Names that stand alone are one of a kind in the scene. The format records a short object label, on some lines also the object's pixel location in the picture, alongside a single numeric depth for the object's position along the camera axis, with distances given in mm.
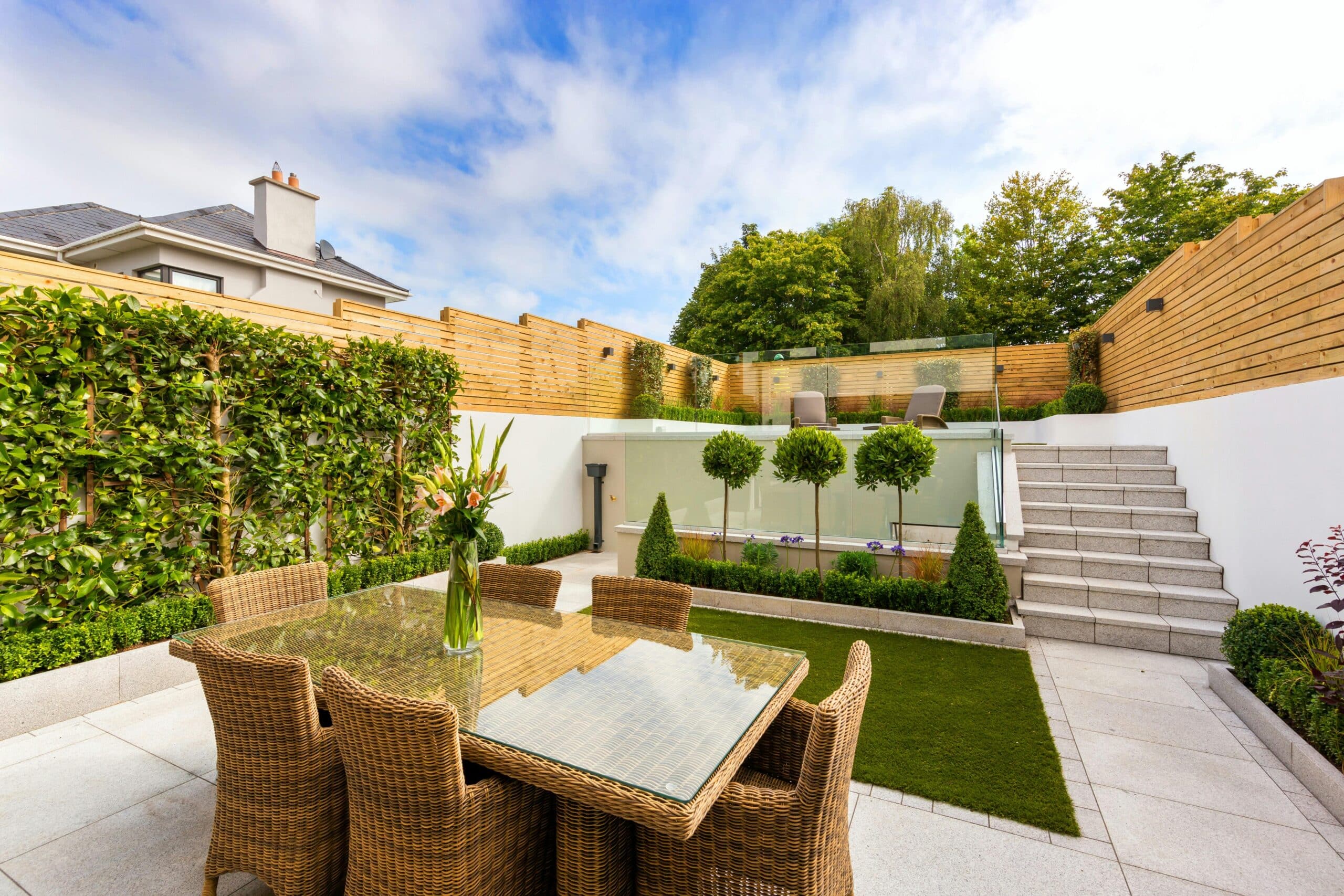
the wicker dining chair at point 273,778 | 1694
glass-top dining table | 1366
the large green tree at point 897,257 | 17609
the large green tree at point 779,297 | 18438
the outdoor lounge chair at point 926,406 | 7719
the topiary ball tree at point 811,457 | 5301
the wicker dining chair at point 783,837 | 1398
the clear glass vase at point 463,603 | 2203
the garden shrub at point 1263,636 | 3150
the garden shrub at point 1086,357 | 9195
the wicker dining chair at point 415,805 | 1416
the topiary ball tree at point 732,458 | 5836
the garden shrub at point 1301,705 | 2506
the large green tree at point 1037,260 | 15570
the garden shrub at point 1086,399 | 8586
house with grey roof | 8672
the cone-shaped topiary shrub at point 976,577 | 4527
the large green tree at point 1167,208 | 13906
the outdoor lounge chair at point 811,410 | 8688
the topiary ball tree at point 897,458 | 5047
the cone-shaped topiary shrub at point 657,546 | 5930
